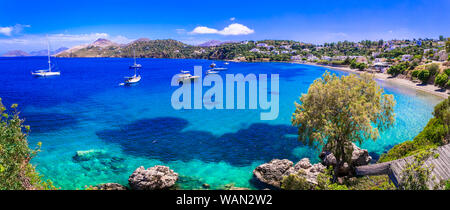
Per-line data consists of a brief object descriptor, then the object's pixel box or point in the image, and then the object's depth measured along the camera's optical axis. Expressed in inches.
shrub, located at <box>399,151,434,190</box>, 383.9
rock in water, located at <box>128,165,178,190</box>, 766.5
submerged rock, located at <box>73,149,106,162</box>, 990.4
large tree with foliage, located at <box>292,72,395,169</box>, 741.3
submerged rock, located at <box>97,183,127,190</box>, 749.9
